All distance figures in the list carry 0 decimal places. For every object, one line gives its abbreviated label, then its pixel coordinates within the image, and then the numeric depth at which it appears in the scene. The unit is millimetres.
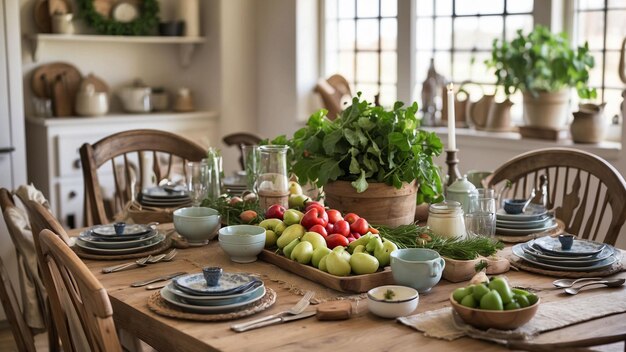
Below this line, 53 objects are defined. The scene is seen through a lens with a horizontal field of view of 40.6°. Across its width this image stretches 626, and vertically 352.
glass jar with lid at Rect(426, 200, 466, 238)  2180
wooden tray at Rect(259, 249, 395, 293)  1896
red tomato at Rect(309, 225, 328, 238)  2094
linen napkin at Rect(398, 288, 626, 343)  1615
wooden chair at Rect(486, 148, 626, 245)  2539
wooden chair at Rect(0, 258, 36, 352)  2334
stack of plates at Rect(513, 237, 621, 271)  2084
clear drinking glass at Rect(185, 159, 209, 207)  2539
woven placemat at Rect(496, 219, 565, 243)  2396
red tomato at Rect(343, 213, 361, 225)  2146
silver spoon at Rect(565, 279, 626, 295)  1932
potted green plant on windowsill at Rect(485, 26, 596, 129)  3676
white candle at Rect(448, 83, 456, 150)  2494
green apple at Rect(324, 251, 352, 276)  1927
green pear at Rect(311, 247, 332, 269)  2004
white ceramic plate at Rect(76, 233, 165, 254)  2279
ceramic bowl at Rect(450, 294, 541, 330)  1607
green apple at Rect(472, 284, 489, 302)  1642
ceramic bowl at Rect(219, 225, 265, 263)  2143
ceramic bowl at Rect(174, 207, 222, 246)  2332
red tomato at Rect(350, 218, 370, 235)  2100
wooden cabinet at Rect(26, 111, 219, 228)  4281
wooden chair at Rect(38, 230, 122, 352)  1561
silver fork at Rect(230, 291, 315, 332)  1675
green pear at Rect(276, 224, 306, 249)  2152
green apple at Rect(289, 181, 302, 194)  2586
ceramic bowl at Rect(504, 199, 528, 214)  2545
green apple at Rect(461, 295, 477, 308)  1645
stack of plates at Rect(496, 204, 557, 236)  2451
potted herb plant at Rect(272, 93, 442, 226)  2285
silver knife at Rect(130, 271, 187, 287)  1992
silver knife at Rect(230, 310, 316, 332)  1672
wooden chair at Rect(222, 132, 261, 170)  3793
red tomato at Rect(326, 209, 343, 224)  2148
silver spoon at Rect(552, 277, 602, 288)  1956
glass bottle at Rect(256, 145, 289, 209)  2387
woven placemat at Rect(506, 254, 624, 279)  2049
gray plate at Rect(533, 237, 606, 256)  2113
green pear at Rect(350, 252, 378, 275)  1923
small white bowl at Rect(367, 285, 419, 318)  1713
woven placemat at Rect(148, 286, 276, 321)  1729
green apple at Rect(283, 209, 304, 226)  2191
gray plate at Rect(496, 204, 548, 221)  2480
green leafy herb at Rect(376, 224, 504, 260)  2029
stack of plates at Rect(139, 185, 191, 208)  2854
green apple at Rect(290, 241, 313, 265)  2039
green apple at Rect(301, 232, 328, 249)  2061
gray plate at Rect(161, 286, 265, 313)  1751
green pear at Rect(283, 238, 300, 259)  2109
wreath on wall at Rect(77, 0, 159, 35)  4613
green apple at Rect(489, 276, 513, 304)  1638
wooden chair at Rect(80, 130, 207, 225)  2936
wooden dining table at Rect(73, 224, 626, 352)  1582
